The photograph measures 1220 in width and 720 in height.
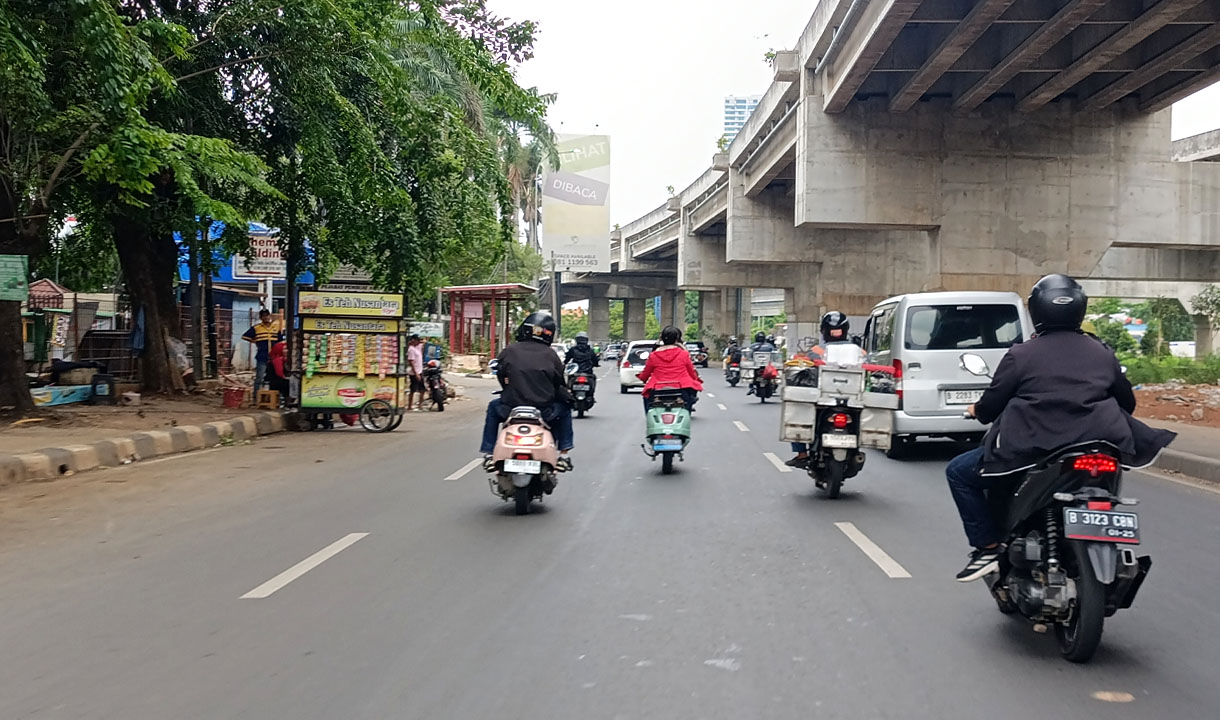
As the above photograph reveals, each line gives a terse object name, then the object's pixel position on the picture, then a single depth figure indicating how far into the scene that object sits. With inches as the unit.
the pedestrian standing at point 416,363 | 872.3
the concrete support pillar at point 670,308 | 3262.8
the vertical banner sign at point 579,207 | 2050.9
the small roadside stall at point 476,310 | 1318.9
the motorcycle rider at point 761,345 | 1149.1
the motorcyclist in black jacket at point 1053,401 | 195.0
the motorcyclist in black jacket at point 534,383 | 364.8
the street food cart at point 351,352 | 684.7
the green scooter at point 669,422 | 475.5
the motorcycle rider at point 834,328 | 454.9
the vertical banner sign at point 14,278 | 533.6
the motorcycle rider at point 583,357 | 809.5
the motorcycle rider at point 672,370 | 478.0
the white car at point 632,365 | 1200.2
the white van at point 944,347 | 517.3
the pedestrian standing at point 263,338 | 802.2
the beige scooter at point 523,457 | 349.7
